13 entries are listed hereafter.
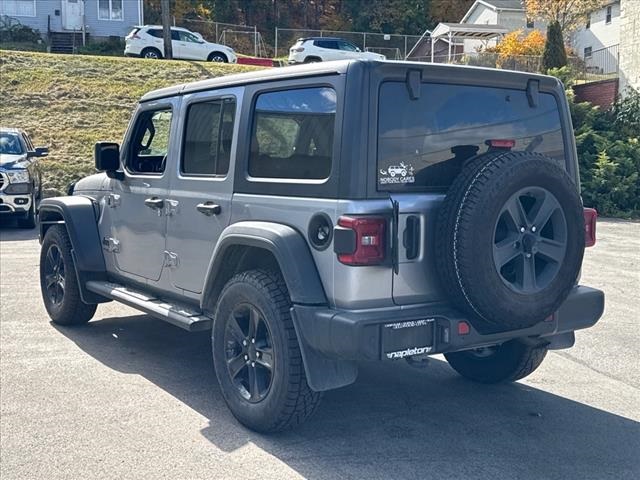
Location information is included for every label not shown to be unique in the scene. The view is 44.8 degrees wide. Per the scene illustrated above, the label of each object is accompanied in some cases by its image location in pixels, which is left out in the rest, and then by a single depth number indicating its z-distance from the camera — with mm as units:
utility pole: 31406
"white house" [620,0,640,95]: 21344
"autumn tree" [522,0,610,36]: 39000
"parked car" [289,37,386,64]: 34781
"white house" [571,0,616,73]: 43975
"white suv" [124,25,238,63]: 33406
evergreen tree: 21641
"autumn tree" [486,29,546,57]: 33703
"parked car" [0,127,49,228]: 13570
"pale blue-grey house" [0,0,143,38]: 39969
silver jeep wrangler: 3988
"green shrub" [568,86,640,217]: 16953
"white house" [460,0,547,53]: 48875
